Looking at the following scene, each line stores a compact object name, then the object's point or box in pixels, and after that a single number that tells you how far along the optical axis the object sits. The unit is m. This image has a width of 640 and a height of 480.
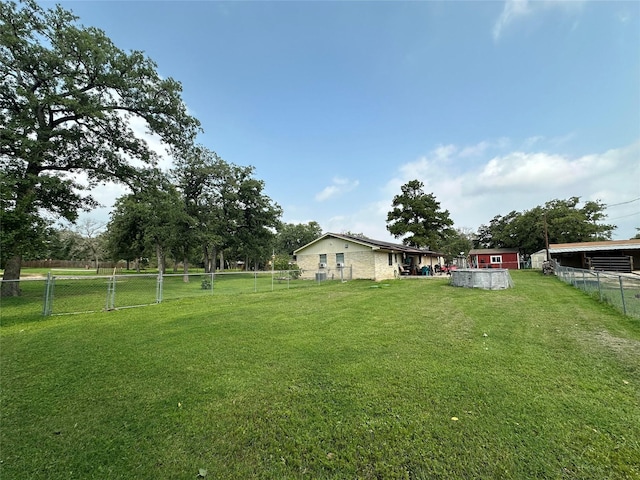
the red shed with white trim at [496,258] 40.44
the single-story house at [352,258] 20.39
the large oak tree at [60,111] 11.64
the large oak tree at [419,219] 35.31
